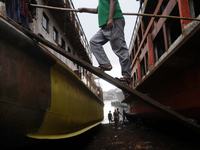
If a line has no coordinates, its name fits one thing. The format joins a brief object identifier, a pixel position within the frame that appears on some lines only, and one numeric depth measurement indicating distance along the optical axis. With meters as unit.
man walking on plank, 2.96
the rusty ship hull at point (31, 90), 1.96
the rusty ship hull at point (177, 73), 3.70
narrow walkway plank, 2.27
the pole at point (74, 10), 3.02
